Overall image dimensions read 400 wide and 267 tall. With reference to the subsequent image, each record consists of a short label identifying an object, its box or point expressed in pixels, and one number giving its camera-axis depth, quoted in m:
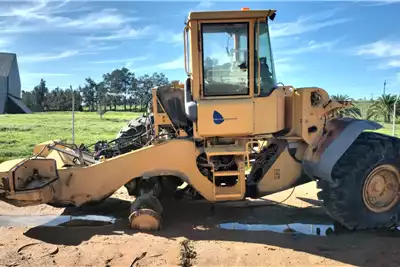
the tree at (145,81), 69.68
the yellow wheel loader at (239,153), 5.84
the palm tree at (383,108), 33.91
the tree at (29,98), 83.81
